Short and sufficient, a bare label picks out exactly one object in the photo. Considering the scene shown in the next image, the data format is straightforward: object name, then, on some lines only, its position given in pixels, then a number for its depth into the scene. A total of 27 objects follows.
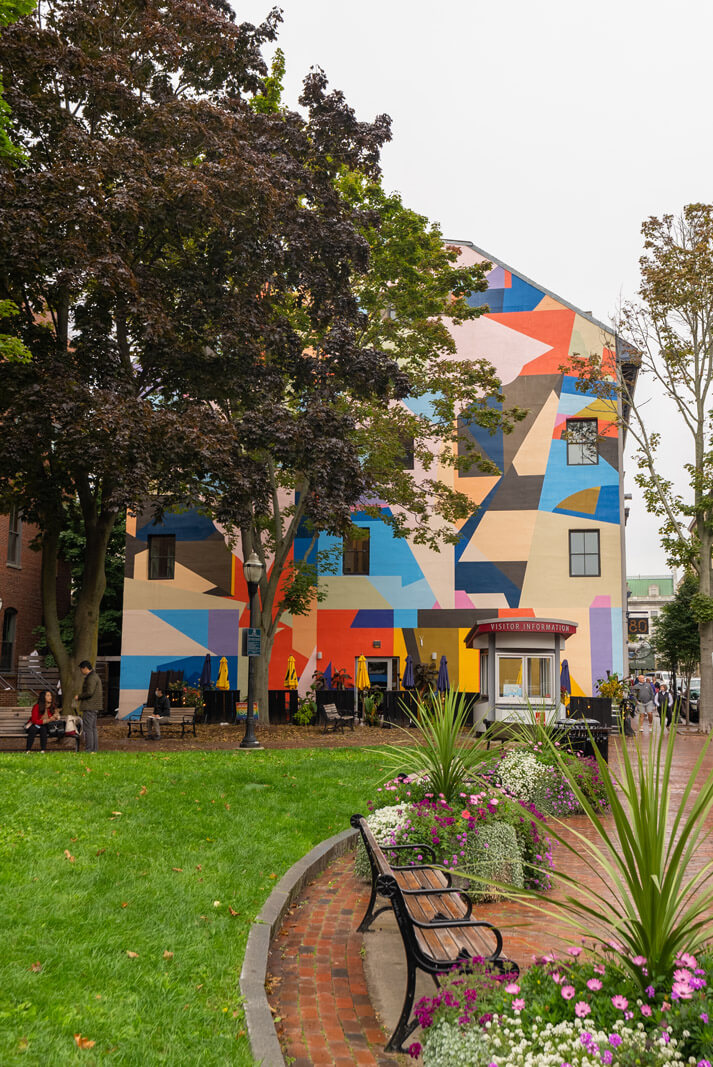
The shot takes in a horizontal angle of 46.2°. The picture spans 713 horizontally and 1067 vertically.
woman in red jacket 16.00
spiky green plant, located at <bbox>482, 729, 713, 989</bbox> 3.52
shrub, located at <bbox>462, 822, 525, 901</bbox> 7.39
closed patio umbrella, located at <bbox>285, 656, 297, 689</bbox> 27.92
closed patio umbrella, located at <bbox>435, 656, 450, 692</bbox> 27.16
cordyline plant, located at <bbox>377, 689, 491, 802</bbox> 7.96
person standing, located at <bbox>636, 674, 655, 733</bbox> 36.94
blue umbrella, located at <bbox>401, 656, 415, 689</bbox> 28.61
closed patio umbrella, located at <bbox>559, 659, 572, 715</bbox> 25.27
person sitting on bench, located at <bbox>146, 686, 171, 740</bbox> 20.42
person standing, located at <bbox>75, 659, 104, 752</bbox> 16.33
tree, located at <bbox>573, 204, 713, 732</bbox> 29.08
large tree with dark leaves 14.88
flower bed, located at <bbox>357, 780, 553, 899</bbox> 7.27
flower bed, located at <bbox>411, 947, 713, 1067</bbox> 3.09
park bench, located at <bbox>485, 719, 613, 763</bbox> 11.64
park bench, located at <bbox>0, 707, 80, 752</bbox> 17.00
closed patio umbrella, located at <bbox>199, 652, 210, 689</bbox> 29.58
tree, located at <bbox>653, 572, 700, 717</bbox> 43.34
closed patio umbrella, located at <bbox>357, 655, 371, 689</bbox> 26.98
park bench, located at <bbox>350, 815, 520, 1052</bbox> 4.47
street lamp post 17.17
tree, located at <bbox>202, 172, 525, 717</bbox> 20.42
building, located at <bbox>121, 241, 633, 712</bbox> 30.61
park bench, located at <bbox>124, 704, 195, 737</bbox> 21.92
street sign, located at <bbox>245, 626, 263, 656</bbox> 17.70
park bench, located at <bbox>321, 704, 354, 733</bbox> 24.22
